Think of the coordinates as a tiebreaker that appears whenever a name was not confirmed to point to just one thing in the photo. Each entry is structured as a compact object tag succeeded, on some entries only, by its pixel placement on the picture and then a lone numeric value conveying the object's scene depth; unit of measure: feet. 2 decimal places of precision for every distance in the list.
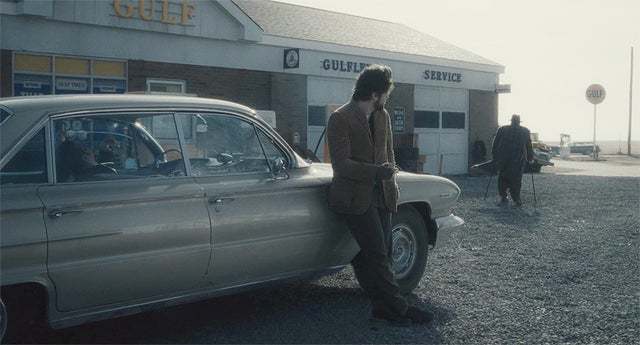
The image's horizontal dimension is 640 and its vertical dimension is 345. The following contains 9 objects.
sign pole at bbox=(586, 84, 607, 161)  118.05
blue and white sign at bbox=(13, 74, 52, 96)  50.57
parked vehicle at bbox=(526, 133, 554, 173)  88.38
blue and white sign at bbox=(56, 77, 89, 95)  52.85
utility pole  154.68
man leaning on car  16.74
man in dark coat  43.60
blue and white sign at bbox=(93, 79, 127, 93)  54.70
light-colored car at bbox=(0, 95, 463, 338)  12.80
